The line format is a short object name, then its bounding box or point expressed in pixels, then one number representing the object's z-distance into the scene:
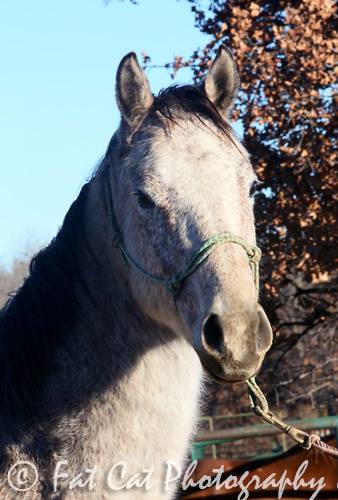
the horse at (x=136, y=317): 5.61
